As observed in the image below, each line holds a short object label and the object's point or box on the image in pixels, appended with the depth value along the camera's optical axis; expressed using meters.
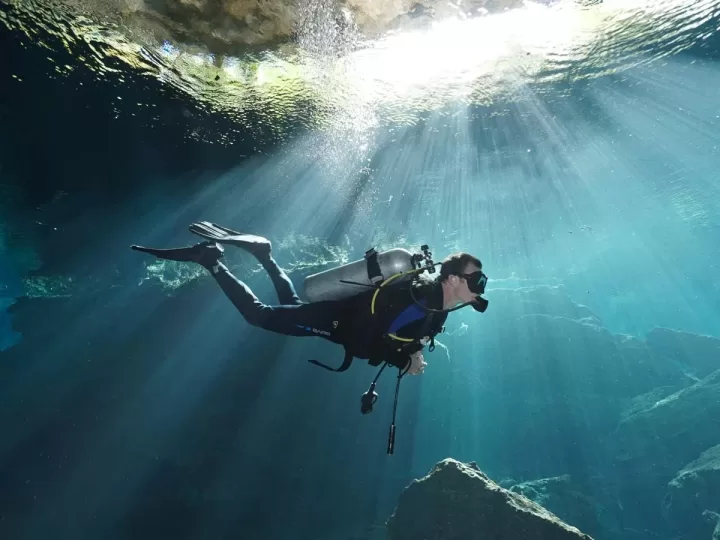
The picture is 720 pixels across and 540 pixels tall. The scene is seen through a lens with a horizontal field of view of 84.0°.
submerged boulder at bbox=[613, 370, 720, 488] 22.23
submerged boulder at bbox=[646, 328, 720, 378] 33.09
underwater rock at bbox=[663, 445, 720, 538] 17.59
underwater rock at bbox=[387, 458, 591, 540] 9.62
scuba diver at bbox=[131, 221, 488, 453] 4.49
